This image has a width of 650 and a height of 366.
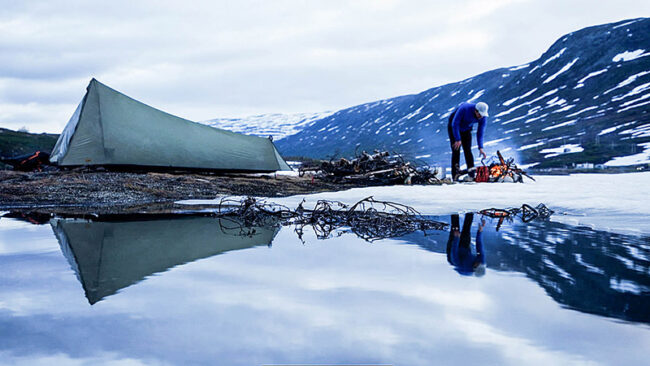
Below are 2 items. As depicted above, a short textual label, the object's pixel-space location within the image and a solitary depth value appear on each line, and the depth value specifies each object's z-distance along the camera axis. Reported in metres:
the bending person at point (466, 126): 10.26
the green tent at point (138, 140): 10.05
